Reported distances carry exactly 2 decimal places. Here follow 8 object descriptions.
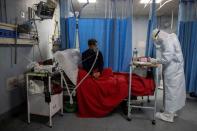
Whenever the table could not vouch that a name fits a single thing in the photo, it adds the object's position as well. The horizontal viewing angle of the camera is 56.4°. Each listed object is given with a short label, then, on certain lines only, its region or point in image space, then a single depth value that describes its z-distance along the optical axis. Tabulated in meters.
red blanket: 3.03
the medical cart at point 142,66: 2.87
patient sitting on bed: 3.31
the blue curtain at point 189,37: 3.89
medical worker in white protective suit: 2.98
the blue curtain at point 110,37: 3.60
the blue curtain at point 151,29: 3.55
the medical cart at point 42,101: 2.70
